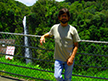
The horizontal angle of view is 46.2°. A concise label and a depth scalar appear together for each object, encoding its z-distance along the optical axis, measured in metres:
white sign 3.50
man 1.86
